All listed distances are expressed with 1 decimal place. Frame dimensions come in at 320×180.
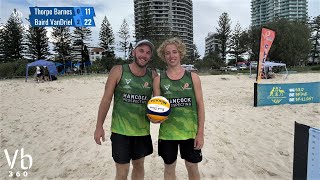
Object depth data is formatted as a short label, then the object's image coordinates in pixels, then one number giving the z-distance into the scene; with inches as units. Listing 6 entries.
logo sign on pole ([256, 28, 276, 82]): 328.8
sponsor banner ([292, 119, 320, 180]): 94.1
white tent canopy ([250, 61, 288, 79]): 812.5
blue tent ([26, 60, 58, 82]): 807.1
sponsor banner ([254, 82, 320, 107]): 325.4
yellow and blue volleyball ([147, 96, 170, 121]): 88.6
